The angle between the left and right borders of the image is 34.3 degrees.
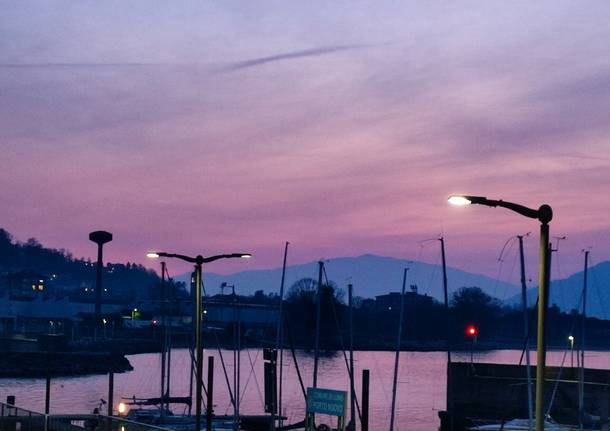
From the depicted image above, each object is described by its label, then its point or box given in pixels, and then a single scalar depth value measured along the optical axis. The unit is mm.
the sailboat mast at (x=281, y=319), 66938
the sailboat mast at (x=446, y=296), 59472
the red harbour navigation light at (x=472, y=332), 44875
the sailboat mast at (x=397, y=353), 55297
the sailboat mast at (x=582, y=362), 56031
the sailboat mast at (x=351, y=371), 58812
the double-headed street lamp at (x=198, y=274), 32625
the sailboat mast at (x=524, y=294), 53397
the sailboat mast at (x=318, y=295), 63759
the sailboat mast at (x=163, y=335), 65375
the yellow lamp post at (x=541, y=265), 16719
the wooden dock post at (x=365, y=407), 41531
